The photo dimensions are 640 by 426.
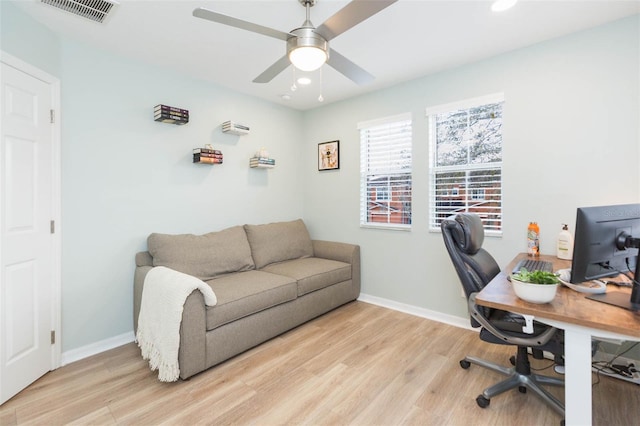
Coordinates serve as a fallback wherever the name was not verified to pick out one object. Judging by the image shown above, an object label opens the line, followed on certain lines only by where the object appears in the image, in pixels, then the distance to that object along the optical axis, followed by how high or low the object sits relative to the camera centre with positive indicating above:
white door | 1.85 -0.17
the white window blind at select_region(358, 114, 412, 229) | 3.32 +0.44
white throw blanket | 1.98 -0.76
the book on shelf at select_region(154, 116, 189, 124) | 2.73 +0.83
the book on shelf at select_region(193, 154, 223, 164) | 3.02 +0.50
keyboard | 1.90 -0.37
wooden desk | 1.12 -0.44
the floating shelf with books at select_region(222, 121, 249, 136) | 3.23 +0.89
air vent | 1.86 +1.30
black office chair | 1.62 -0.65
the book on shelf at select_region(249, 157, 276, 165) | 3.57 +0.59
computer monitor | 1.32 -0.16
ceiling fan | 1.45 +0.96
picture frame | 3.90 +0.72
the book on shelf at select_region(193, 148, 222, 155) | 3.02 +0.59
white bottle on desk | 2.25 -0.25
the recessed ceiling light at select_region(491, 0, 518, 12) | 1.87 +1.32
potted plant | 1.29 -0.33
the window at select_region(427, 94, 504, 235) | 2.73 +0.49
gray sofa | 2.14 -0.67
